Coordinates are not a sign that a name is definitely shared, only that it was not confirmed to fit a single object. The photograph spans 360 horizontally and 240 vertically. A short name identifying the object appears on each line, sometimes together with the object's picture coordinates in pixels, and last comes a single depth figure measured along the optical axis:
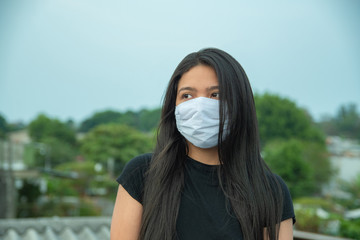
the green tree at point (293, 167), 28.23
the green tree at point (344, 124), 45.91
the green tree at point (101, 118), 44.06
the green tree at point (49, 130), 36.22
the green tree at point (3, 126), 32.72
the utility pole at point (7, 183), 10.57
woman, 1.15
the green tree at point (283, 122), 34.81
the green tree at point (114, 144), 30.77
